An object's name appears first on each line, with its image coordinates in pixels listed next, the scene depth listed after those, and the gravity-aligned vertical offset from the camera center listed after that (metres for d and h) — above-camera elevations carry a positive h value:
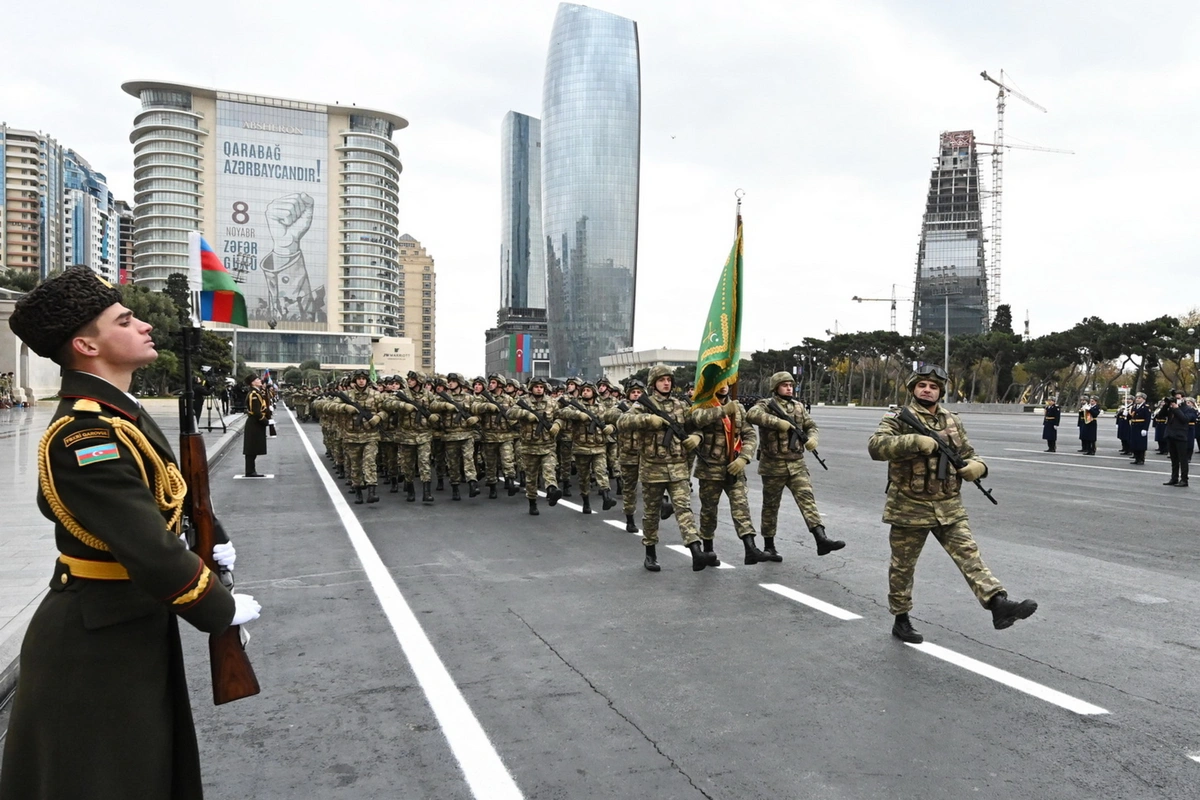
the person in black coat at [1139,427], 20.19 -1.05
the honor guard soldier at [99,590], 2.20 -0.57
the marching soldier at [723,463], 8.12 -0.80
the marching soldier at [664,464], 7.95 -0.81
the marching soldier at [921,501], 5.69 -0.81
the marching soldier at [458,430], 13.36 -0.81
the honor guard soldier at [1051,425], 24.27 -1.22
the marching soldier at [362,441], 12.92 -0.96
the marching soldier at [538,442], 12.02 -0.90
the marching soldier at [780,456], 8.50 -0.76
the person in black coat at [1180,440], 15.65 -1.04
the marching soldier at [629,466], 9.17 -1.00
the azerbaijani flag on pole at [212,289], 11.32 +1.41
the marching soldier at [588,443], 12.20 -0.91
